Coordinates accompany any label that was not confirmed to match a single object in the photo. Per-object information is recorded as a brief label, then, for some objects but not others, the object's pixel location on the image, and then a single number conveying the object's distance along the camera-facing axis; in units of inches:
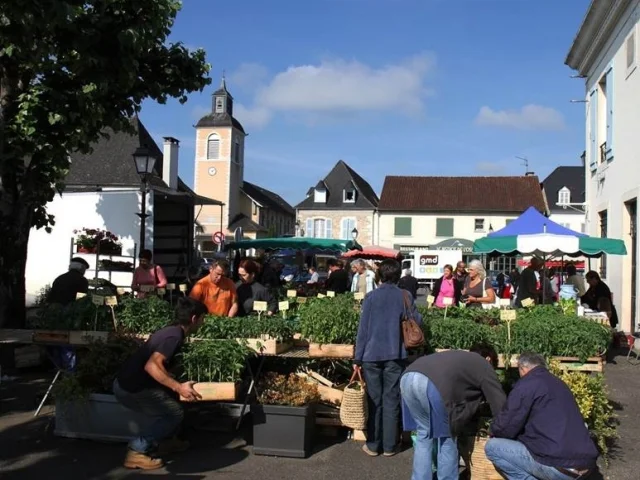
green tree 302.0
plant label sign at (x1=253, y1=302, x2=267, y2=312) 242.7
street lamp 464.4
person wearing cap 305.9
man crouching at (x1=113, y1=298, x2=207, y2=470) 198.7
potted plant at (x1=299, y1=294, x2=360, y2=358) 228.1
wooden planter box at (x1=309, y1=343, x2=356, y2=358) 227.9
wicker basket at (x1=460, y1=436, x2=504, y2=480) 188.5
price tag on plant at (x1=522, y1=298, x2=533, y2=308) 279.0
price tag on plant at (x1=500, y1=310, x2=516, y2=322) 230.4
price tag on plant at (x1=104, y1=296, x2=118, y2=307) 246.1
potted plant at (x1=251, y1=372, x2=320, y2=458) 214.2
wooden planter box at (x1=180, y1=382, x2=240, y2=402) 208.7
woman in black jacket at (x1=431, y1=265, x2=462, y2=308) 407.6
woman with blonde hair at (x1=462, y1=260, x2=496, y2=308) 344.2
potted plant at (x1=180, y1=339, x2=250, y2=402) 209.3
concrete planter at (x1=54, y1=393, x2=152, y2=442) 227.0
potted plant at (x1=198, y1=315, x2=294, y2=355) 230.5
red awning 830.5
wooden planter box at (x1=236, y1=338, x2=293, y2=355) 228.4
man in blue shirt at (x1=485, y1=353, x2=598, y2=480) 154.9
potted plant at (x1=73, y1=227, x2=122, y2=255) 478.9
